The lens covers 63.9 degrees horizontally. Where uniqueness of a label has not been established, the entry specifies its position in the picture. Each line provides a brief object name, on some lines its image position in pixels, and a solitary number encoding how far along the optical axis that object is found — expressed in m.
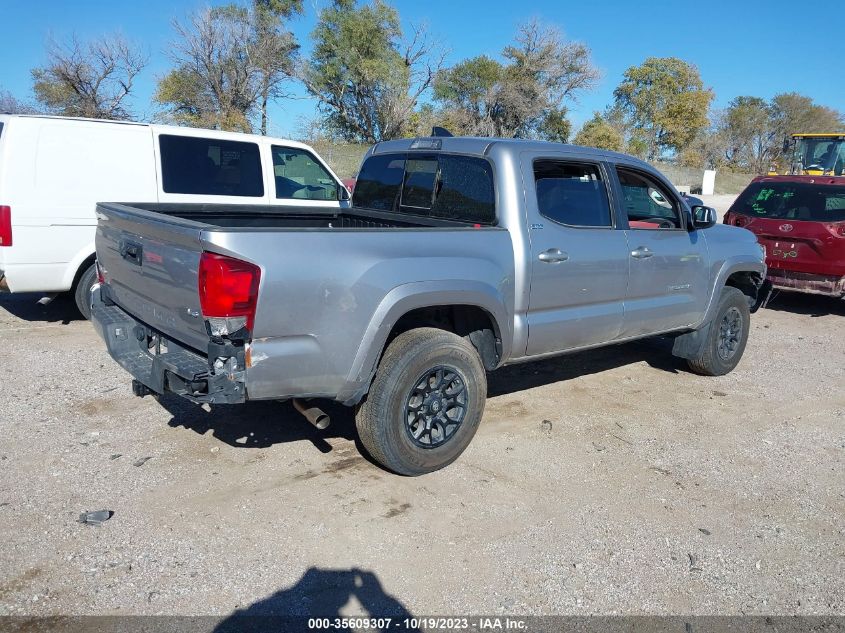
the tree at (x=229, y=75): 29.94
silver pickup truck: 3.27
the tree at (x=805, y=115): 61.52
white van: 6.21
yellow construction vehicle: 16.66
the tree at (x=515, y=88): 41.22
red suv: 8.55
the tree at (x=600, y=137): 46.91
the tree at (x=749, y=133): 63.44
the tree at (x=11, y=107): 27.01
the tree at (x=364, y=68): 35.03
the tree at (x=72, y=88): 26.28
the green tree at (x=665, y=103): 56.25
